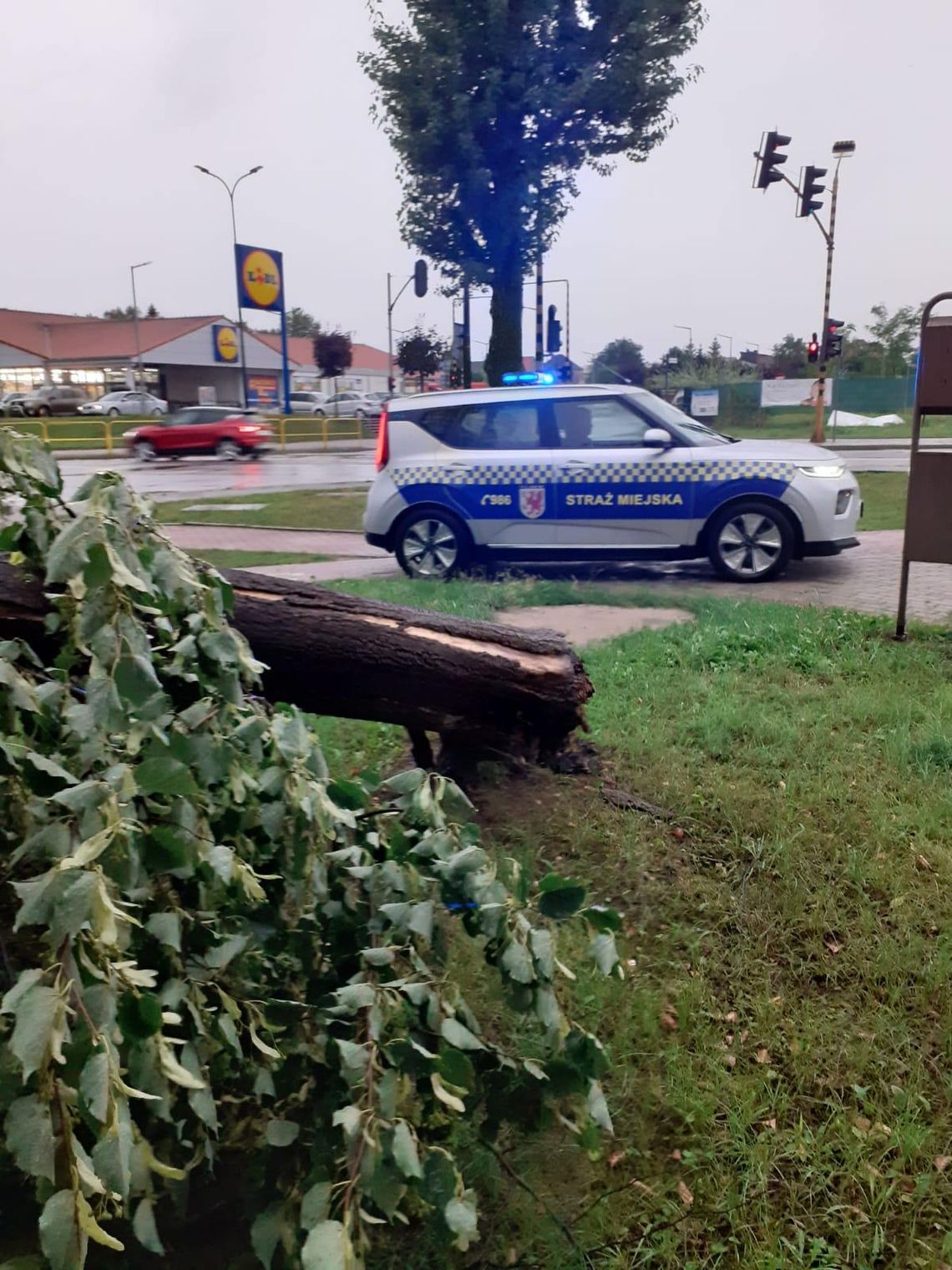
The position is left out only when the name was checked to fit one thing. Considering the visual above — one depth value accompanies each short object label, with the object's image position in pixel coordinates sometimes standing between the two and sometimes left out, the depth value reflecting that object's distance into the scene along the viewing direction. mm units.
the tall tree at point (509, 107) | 17781
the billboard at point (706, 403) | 30334
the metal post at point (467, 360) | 18672
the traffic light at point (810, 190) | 18188
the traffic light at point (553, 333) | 19453
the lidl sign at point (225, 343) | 45531
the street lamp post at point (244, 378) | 39688
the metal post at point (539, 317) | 18906
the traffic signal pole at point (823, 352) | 22438
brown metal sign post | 5156
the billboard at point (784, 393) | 32719
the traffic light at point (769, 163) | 16188
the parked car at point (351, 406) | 47062
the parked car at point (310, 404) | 48938
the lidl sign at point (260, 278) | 33406
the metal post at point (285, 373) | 34938
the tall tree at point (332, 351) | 59156
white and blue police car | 8086
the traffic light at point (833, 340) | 23953
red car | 26719
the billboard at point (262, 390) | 52750
